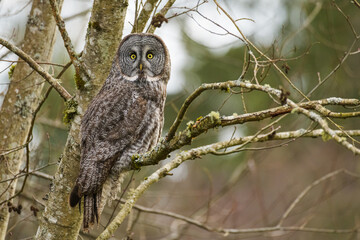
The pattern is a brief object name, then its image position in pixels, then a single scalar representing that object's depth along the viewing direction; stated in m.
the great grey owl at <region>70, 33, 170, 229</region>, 8.30
